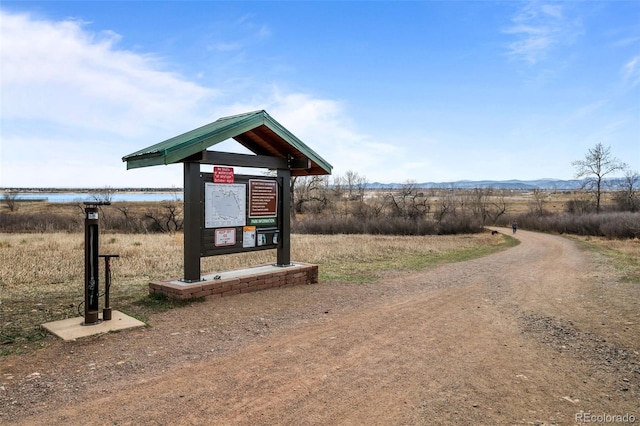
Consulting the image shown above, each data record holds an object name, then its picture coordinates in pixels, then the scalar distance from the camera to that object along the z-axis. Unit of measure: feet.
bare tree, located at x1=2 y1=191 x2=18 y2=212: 190.86
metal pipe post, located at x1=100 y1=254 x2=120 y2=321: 21.57
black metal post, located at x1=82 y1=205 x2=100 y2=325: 20.86
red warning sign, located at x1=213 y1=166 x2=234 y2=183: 28.65
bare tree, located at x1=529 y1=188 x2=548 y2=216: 184.34
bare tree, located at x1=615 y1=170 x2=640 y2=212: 176.76
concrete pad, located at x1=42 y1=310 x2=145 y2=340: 19.49
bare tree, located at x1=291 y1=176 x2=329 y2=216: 203.51
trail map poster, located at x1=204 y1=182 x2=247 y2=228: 28.50
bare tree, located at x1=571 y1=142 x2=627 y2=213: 202.80
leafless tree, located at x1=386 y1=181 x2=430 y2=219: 167.01
